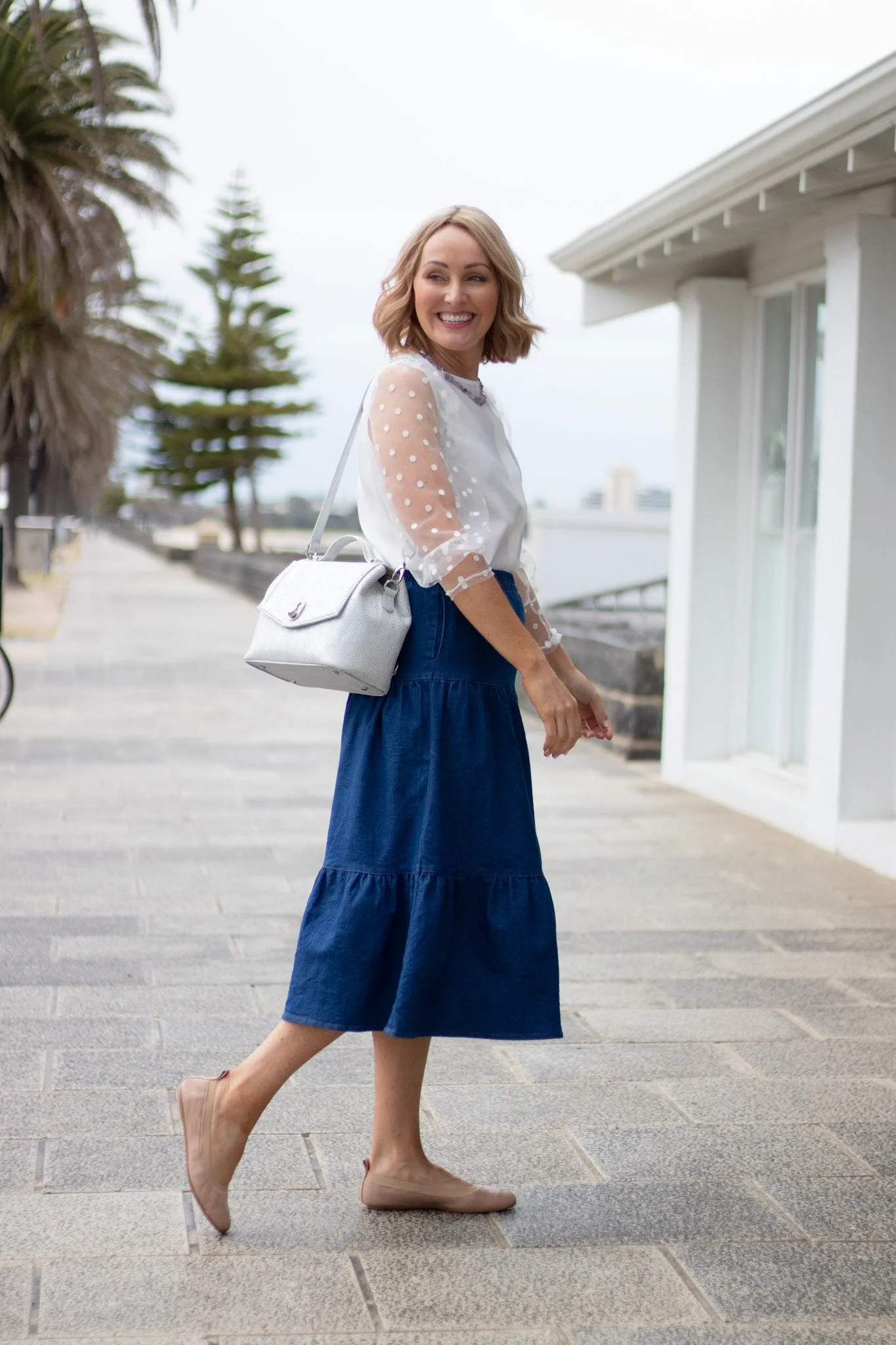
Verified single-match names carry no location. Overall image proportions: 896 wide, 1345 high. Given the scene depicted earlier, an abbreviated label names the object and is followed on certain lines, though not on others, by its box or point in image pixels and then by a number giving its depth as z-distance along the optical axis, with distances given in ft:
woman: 8.87
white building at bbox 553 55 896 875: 20.75
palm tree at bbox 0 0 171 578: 48.80
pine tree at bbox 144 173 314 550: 175.94
